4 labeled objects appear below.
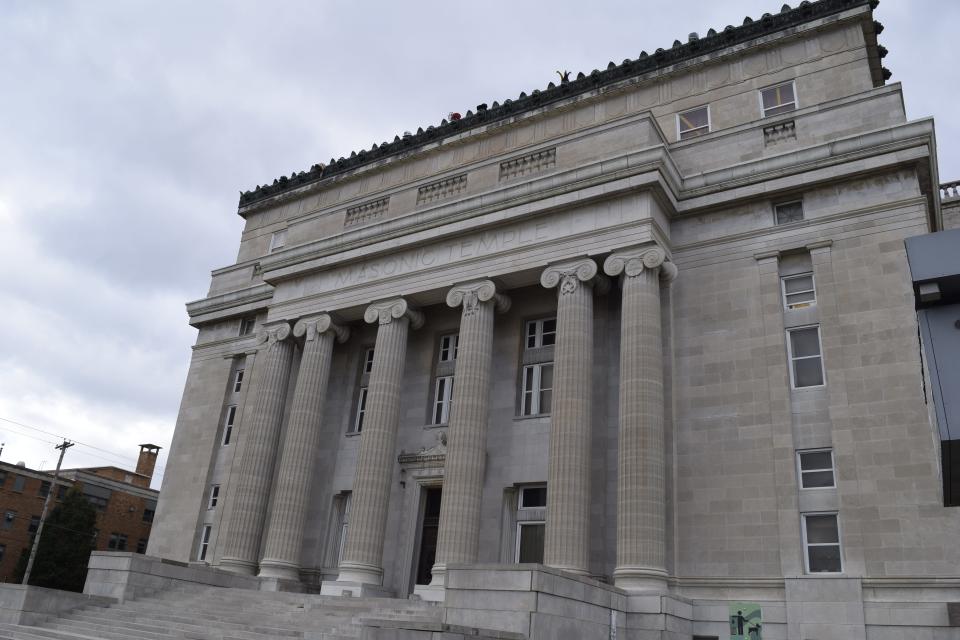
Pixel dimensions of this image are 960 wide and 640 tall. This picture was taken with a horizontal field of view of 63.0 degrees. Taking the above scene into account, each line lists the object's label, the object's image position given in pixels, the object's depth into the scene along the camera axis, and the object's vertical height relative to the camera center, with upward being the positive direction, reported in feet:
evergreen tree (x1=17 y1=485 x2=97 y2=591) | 169.78 +6.58
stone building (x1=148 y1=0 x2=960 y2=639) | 64.64 +24.26
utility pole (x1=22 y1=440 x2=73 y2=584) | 145.89 +4.69
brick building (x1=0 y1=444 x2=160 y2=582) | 196.24 +19.11
